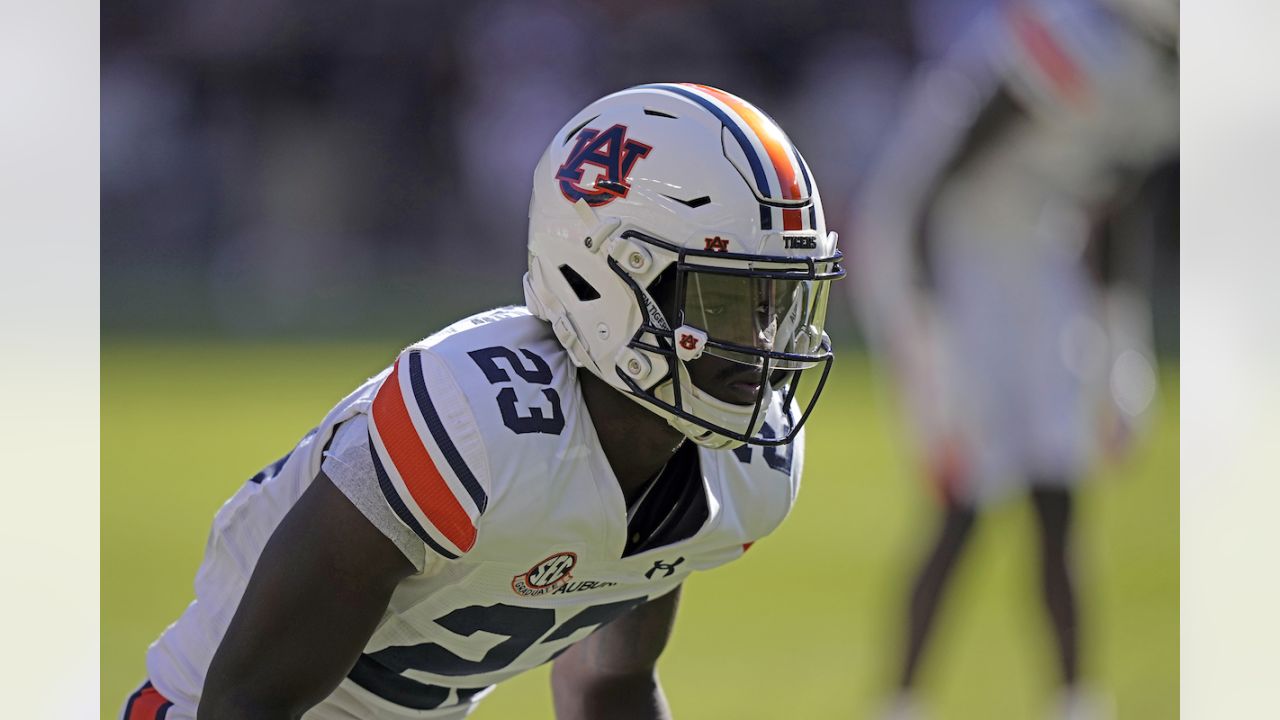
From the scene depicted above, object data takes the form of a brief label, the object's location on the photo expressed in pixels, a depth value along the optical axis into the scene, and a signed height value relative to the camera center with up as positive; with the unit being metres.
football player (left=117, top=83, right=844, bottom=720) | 10.69 -0.11
